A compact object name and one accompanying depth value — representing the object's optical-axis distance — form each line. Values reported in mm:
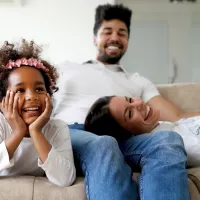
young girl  1202
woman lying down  1517
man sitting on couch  1146
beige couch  1171
